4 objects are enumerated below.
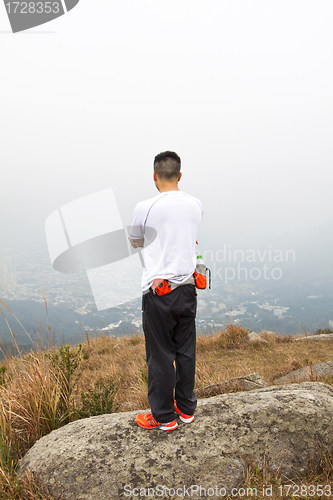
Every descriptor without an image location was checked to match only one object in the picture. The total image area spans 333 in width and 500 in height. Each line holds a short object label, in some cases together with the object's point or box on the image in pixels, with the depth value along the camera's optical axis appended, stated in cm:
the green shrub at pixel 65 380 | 314
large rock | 221
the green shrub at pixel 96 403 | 332
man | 253
